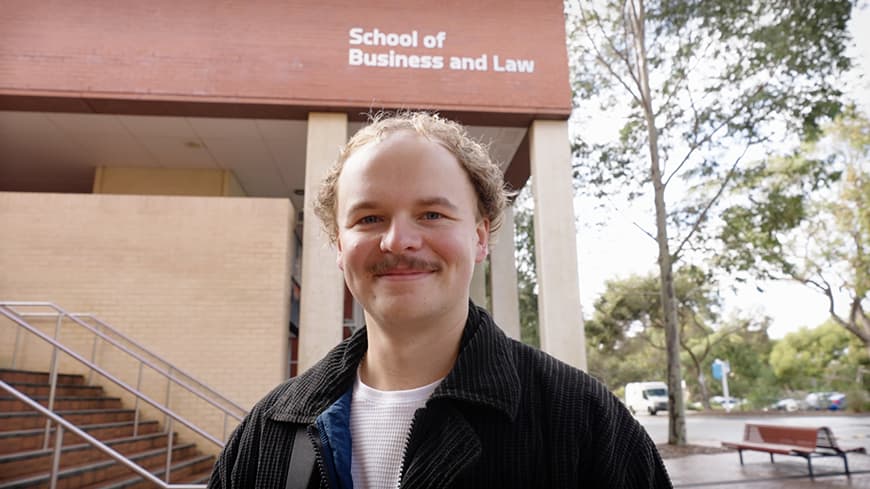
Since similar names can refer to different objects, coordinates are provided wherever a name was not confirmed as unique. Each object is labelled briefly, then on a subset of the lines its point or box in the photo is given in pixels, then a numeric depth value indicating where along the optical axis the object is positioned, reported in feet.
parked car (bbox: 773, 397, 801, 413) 105.57
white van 97.81
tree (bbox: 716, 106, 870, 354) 46.52
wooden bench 29.30
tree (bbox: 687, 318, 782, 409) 123.95
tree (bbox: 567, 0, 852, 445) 43.65
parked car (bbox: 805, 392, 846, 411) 93.24
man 3.70
